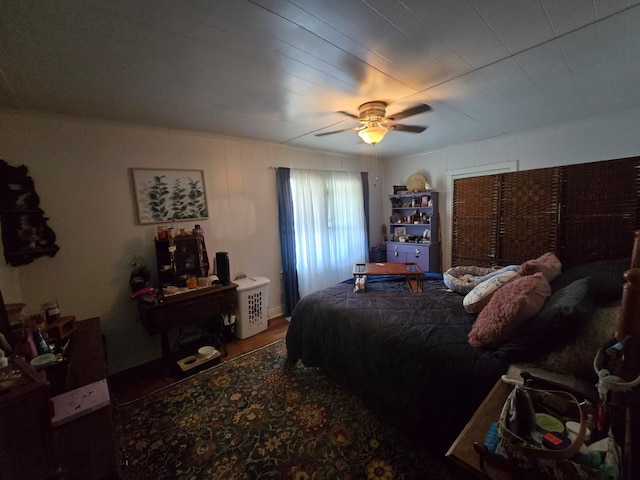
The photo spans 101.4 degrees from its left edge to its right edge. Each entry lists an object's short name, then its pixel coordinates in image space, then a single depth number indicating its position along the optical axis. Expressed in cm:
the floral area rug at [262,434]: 152
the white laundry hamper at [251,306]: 308
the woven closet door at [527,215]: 285
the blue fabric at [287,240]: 359
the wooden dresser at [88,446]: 113
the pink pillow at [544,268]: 196
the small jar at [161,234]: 258
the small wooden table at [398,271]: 262
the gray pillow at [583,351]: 115
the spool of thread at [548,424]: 80
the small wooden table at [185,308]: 231
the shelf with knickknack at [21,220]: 201
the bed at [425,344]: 130
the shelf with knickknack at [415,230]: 423
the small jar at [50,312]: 187
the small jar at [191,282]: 265
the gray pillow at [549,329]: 123
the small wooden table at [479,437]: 77
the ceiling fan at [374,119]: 217
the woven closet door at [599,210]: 238
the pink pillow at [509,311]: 139
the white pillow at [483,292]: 183
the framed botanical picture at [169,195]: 262
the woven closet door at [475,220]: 334
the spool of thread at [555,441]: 74
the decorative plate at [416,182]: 439
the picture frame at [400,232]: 473
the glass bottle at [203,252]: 278
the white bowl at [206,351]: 259
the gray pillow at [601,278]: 148
